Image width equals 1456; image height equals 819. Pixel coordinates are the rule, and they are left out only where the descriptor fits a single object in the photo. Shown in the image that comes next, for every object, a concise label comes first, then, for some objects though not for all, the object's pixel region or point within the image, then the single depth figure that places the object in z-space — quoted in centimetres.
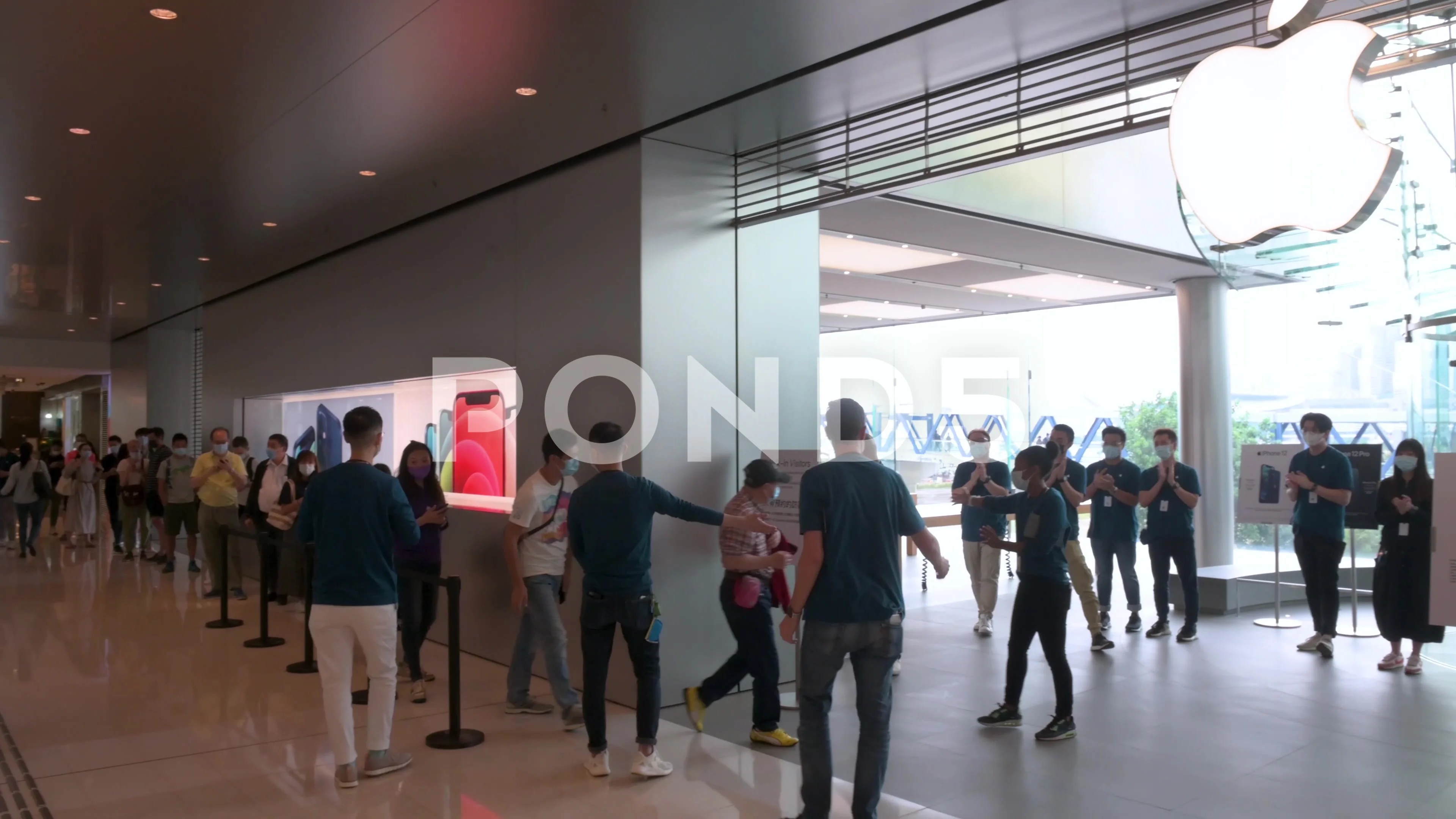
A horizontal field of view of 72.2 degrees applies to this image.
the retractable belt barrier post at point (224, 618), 801
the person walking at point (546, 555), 518
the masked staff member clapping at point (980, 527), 783
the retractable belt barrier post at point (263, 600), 726
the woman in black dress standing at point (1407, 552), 640
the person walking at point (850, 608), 359
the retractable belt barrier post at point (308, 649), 642
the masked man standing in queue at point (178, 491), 1071
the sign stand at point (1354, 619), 791
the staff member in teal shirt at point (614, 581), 434
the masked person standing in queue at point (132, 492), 1195
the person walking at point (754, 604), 487
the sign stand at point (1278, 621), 827
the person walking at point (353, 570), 421
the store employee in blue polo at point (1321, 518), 709
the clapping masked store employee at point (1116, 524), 805
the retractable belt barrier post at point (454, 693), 488
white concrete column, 1076
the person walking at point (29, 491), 1298
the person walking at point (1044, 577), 499
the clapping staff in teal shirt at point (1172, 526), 786
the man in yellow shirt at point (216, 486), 937
